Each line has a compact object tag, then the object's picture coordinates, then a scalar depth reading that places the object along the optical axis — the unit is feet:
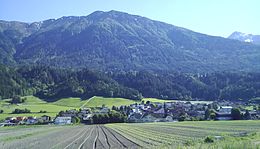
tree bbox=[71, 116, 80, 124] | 398.48
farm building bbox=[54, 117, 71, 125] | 382.20
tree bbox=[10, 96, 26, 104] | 508.16
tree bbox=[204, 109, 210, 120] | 369.57
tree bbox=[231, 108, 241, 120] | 335.88
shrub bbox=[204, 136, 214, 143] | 96.65
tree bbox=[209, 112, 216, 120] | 362.29
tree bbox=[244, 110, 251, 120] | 327.37
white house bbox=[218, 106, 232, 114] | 367.86
